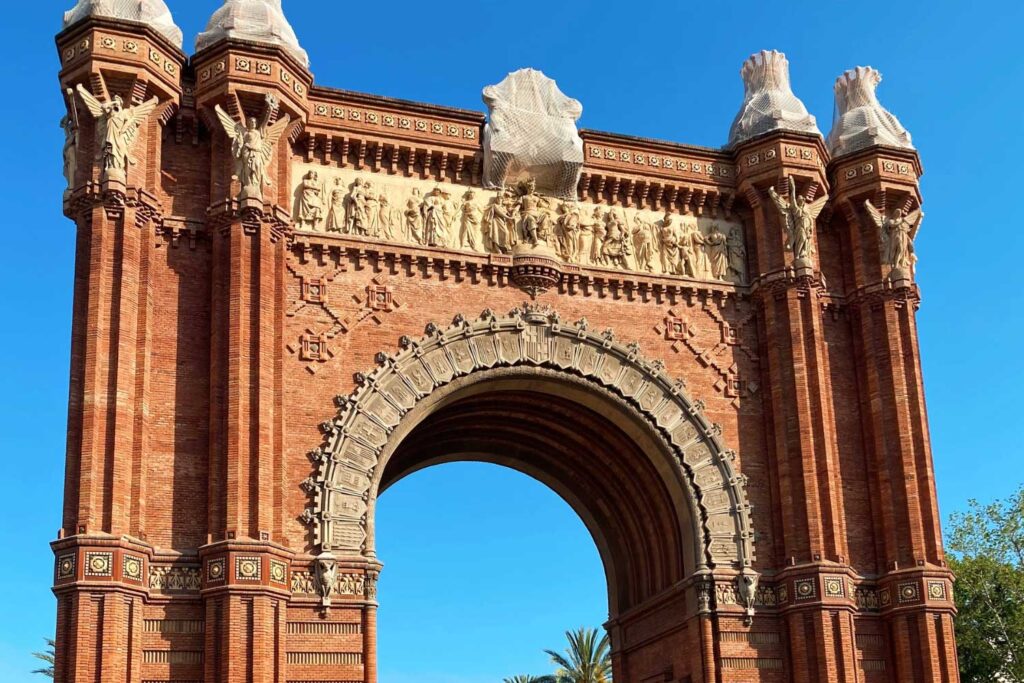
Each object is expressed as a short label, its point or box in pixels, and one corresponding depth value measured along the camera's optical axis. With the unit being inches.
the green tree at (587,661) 1782.7
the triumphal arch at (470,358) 701.9
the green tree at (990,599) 1247.5
